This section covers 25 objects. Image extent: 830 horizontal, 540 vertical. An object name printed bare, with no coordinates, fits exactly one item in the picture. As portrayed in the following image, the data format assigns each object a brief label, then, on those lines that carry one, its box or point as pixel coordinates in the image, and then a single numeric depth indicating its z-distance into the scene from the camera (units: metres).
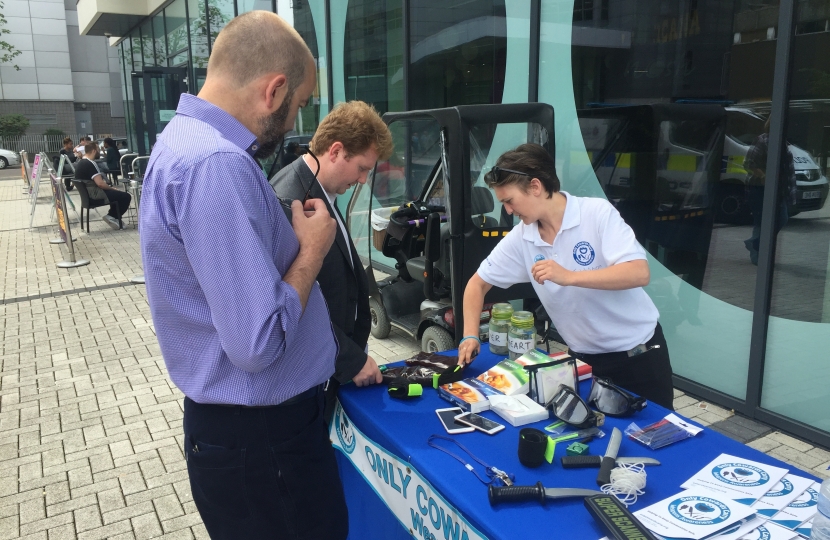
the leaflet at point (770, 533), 1.39
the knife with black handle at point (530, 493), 1.53
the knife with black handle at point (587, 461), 1.68
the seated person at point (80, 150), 17.41
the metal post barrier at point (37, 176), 11.24
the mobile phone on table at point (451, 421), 1.91
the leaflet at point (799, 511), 1.44
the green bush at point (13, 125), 33.66
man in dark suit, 2.21
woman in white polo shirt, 2.36
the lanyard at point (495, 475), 1.63
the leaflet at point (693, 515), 1.41
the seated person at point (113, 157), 17.16
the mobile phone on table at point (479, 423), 1.90
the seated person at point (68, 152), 16.50
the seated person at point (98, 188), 10.83
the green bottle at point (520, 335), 2.46
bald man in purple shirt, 1.25
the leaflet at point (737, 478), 1.54
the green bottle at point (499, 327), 2.60
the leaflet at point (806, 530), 1.39
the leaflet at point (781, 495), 1.48
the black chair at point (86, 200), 10.83
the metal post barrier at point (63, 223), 8.64
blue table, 1.49
